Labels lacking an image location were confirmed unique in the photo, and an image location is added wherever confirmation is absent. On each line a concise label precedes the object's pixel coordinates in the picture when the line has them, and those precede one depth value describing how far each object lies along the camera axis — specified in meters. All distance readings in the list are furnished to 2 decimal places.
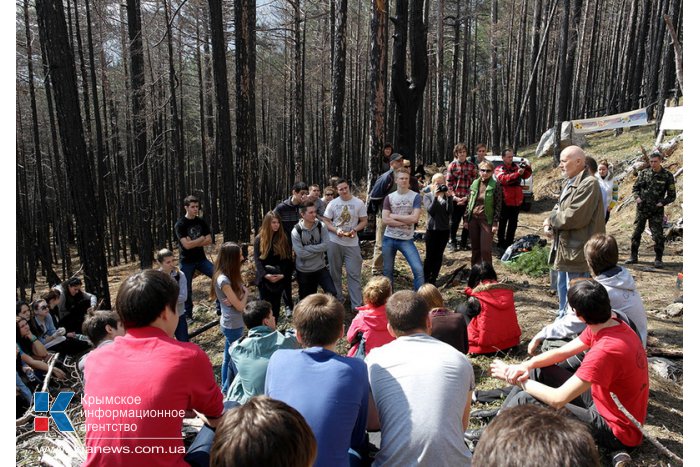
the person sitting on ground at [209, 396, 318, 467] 1.34
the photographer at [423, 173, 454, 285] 7.11
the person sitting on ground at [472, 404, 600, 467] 1.19
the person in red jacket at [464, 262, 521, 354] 5.01
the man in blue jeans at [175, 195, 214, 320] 7.17
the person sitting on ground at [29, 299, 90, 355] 6.78
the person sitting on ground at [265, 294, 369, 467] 2.32
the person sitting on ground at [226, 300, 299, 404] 3.55
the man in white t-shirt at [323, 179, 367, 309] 6.68
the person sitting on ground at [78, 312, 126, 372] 3.93
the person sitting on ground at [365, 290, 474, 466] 2.37
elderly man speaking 4.93
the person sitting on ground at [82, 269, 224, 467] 2.13
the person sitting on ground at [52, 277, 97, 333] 7.42
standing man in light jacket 6.37
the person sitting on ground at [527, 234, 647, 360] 3.79
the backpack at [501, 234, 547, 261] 8.24
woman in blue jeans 5.30
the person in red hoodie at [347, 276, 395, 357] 4.03
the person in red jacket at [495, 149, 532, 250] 8.31
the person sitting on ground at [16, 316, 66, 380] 6.11
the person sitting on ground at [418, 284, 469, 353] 4.33
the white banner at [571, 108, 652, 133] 16.74
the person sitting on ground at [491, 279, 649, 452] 2.93
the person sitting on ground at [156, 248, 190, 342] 6.18
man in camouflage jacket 7.95
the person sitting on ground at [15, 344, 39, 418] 5.53
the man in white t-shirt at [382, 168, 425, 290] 6.43
